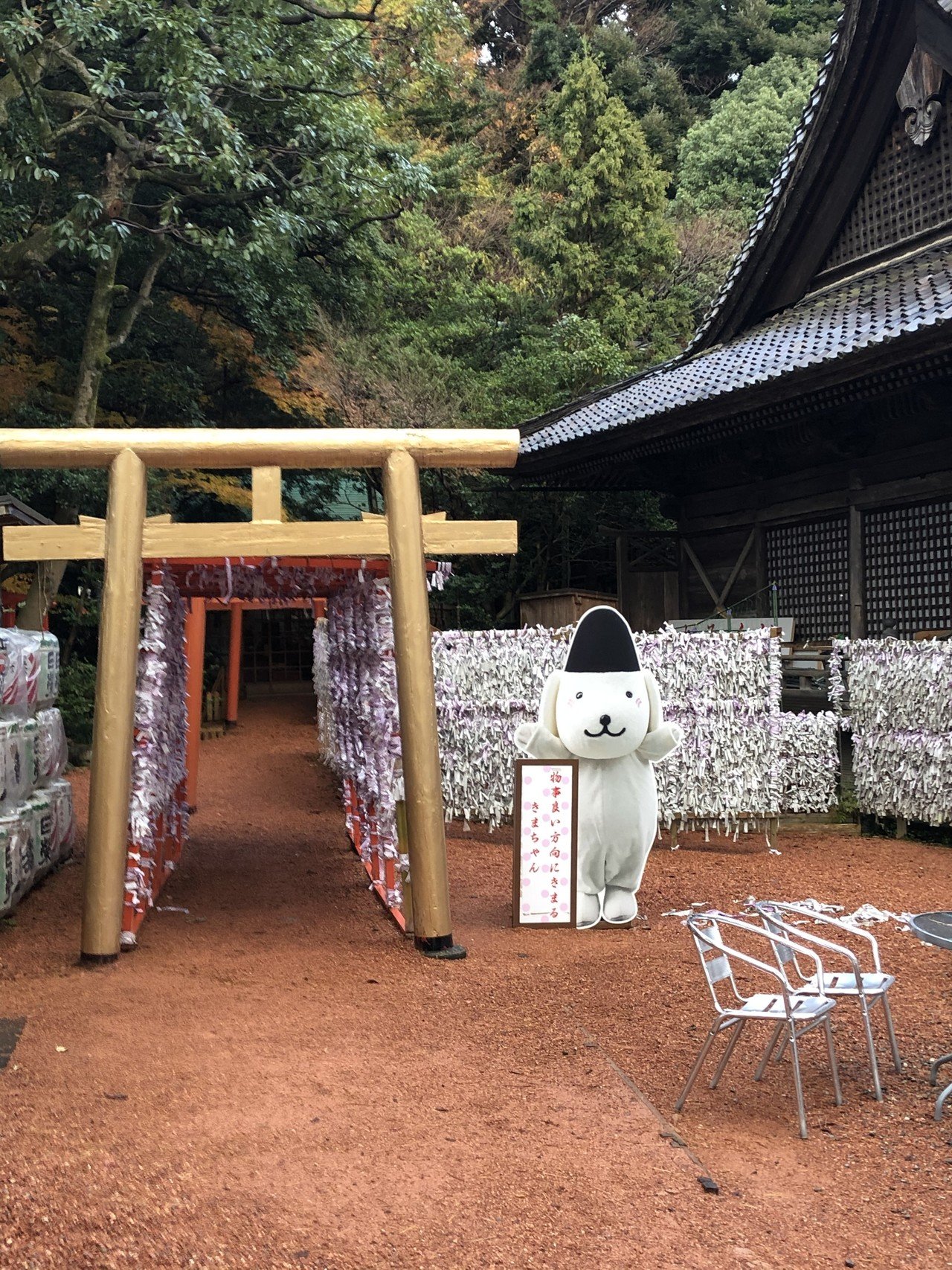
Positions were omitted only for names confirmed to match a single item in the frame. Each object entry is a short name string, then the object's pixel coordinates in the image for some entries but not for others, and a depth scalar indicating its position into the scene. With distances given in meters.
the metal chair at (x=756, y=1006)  3.99
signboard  6.91
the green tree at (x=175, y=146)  11.55
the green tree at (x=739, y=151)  24.30
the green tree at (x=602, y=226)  21.00
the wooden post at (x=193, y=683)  11.02
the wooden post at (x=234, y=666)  18.00
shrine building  10.73
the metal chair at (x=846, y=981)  4.16
